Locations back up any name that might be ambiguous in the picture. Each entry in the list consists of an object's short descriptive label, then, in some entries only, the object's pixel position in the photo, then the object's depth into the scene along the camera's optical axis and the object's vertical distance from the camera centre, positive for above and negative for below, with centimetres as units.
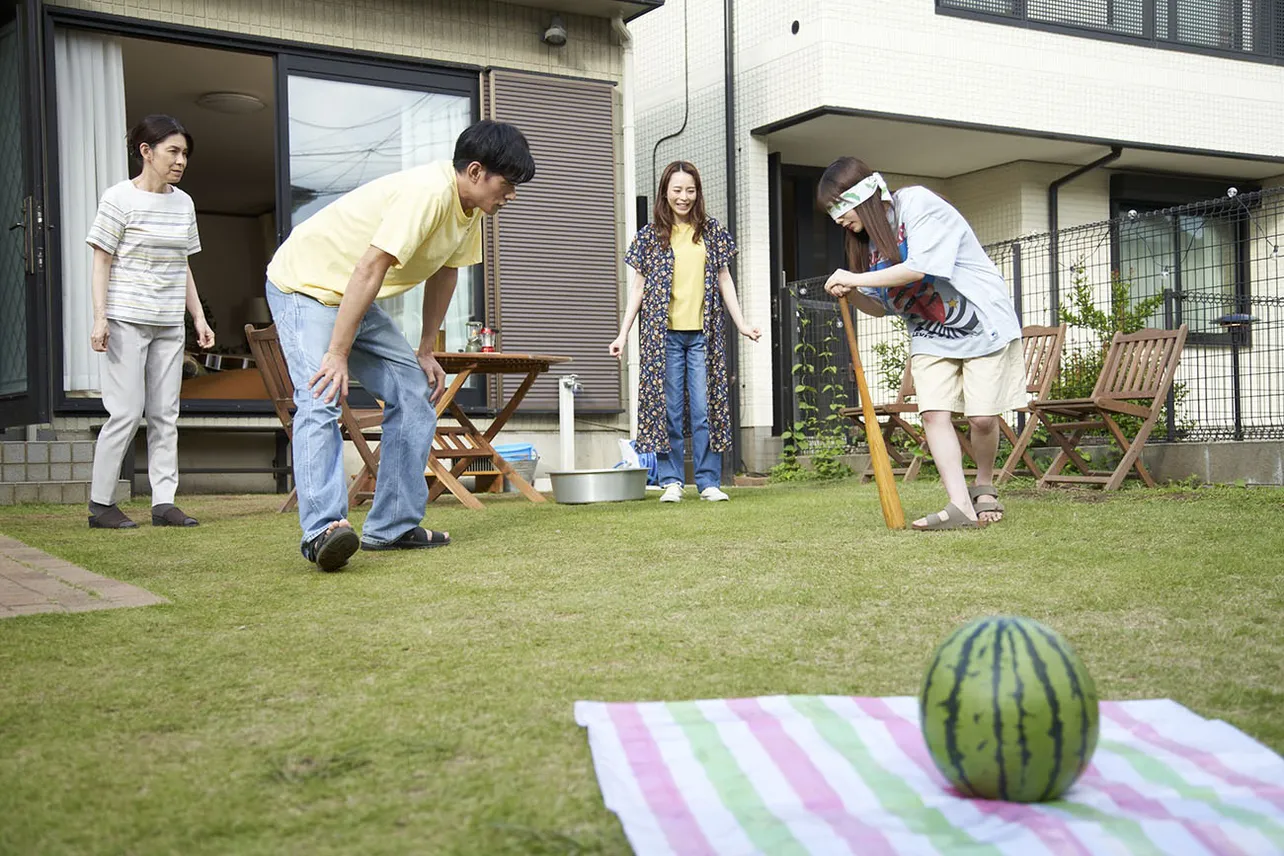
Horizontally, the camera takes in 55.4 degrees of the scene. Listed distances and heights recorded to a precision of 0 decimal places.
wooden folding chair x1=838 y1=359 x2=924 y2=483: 767 -7
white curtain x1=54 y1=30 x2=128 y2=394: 760 +176
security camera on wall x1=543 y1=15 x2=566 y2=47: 888 +282
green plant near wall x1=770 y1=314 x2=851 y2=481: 913 +2
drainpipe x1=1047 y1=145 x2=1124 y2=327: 1111 +215
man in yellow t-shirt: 360 +41
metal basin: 635 -34
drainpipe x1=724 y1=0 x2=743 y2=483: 992 +199
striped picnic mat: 141 -48
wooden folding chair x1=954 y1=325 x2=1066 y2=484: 693 +23
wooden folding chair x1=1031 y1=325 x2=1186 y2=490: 642 +4
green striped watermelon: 149 -38
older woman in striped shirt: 539 +56
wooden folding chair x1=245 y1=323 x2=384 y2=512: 583 +14
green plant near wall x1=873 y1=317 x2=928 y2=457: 903 +40
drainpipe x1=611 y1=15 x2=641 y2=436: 934 +219
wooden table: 624 -4
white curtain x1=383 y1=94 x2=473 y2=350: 865 +200
